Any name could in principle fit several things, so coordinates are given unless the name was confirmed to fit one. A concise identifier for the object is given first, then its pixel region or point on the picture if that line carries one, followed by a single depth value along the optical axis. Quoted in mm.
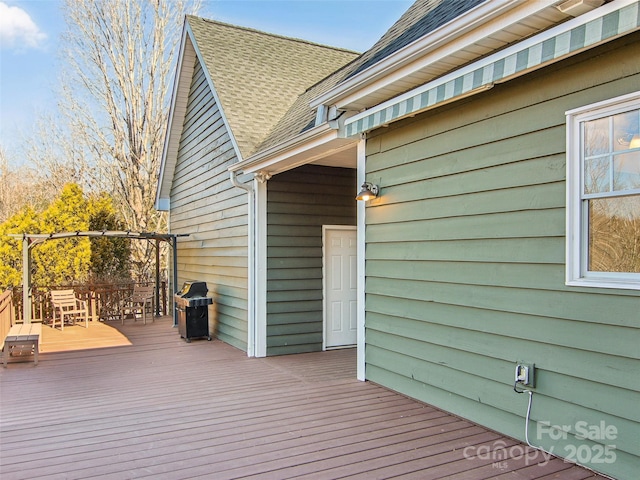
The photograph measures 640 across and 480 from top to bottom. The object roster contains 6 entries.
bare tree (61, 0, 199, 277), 16250
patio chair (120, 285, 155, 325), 10383
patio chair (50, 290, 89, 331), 9602
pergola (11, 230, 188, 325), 8758
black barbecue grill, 8059
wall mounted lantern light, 4996
